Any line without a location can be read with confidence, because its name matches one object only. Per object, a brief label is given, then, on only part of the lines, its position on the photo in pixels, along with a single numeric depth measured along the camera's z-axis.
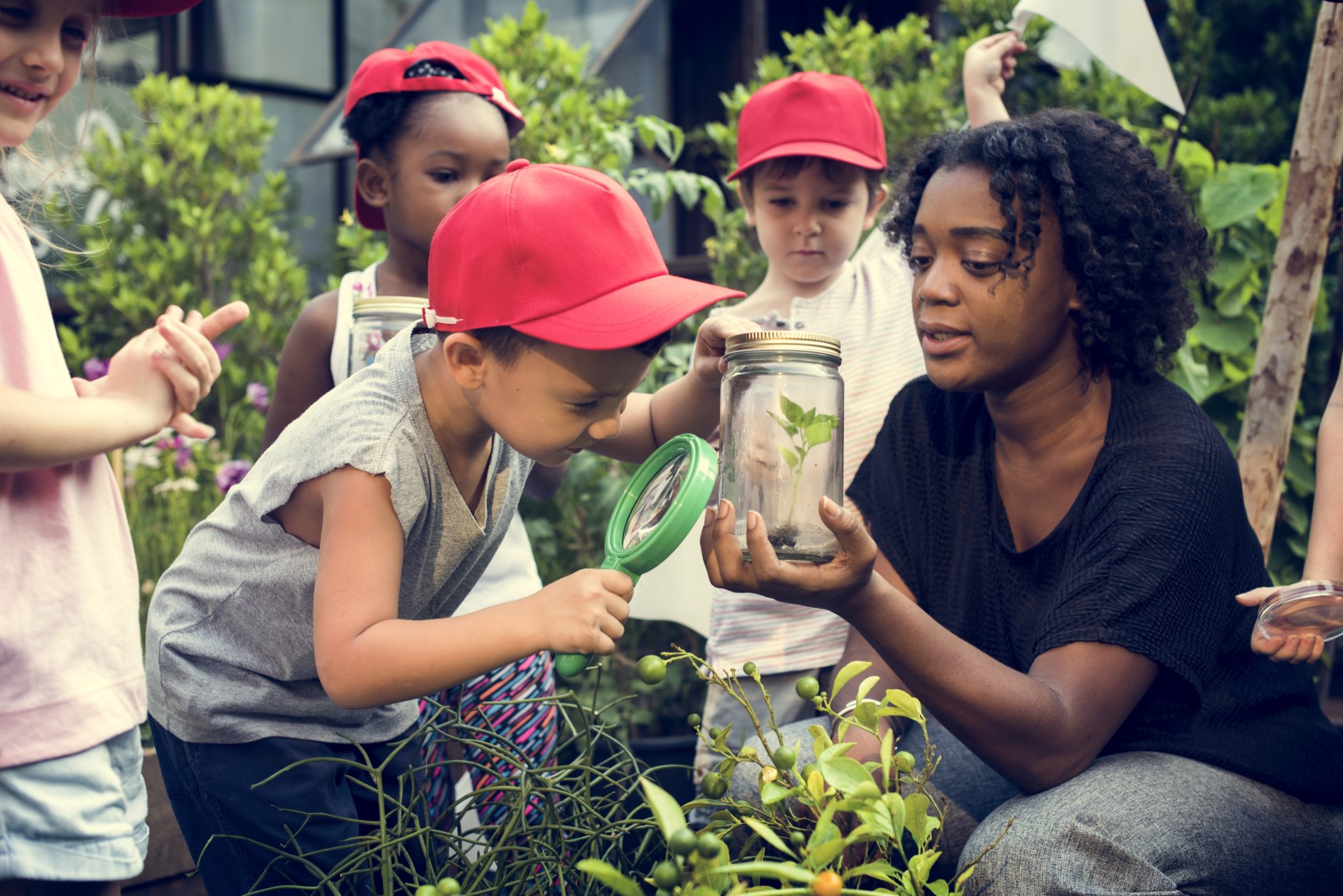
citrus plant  0.94
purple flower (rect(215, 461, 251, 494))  3.35
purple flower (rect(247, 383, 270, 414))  3.80
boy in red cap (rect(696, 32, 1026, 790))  2.44
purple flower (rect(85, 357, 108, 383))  3.76
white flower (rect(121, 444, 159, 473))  3.97
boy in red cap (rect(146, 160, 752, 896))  1.37
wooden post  2.34
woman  1.57
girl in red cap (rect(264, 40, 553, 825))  2.25
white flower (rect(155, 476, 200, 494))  3.68
